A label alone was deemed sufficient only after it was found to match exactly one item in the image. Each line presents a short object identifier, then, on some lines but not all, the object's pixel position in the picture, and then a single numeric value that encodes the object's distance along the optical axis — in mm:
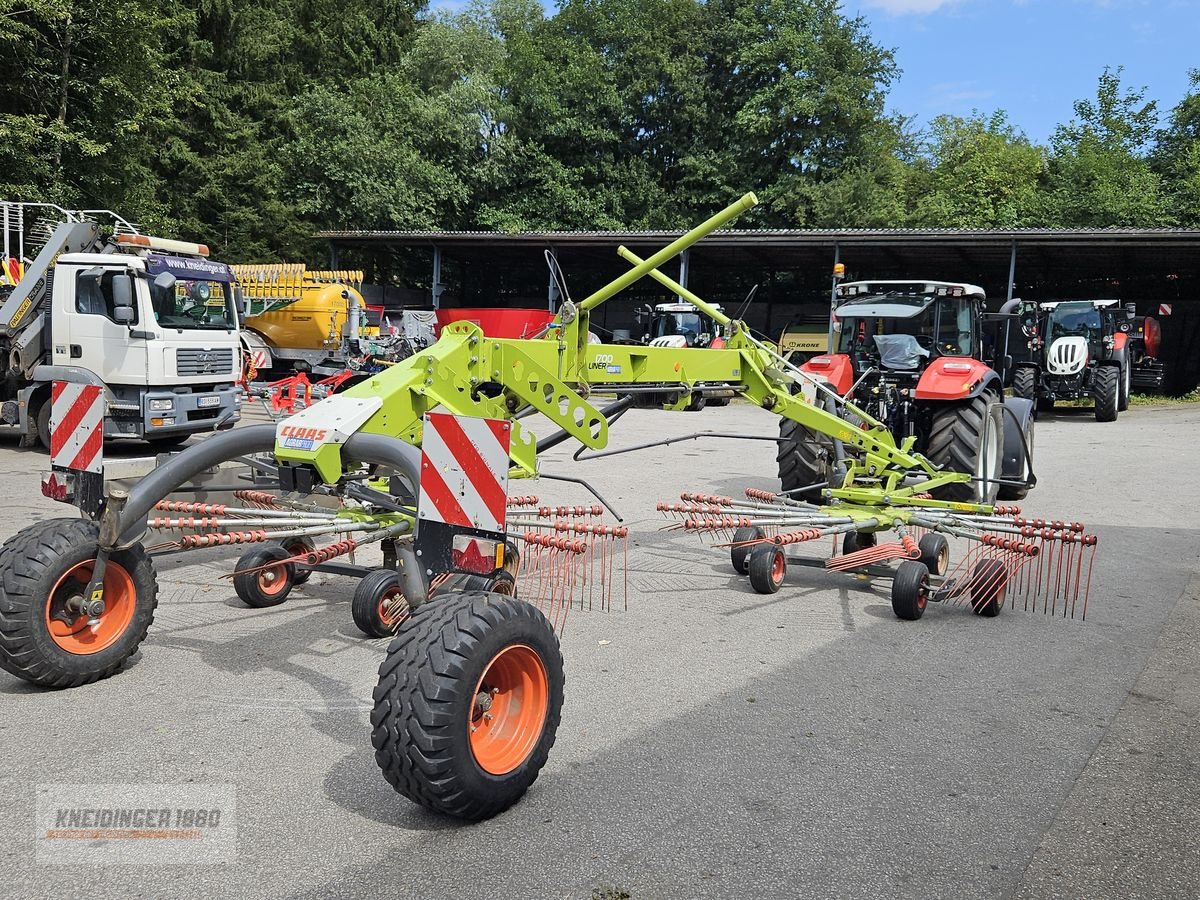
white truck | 11656
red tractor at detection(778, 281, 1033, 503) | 9086
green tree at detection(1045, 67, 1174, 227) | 36906
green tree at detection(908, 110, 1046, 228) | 41156
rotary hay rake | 3268
